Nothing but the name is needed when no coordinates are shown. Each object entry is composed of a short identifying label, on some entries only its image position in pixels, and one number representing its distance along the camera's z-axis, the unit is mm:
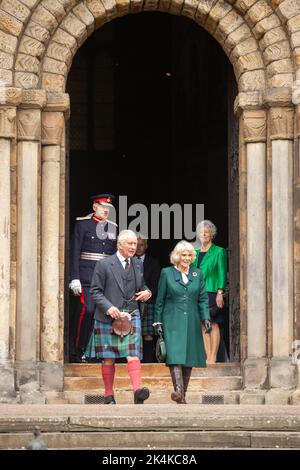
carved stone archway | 21203
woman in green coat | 20250
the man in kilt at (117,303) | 20156
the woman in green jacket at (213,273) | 22438
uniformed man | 22312
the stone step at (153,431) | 17078
